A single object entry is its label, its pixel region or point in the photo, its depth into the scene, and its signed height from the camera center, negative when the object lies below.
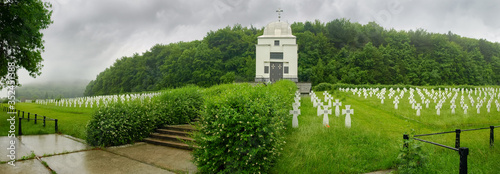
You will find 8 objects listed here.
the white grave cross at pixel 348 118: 9.95 -1.17
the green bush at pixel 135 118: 9.01 -1.19
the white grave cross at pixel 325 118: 10.15 -1.20
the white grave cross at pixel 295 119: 9.68 -1.18
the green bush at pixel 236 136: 5.41 -1.04
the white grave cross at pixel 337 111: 12.66 -1.15
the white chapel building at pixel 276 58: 35.69 +3.83
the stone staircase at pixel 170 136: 8.73 -1.76
